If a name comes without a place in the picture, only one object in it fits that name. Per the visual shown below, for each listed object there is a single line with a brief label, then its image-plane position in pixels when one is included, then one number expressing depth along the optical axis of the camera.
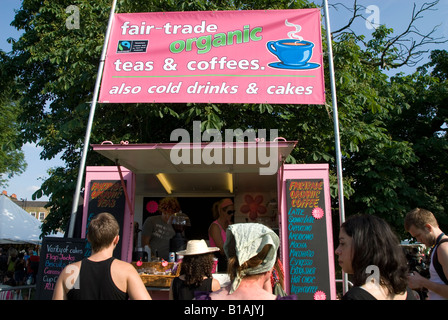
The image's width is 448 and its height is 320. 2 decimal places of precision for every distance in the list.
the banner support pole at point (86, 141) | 5.43
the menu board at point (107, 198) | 6.56
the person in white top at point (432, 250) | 2.95
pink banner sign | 5.43
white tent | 16.58
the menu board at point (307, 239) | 5.98
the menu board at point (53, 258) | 5.44
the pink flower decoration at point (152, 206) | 9.08
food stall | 5.36
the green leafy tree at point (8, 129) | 11.42
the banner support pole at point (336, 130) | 4.91
